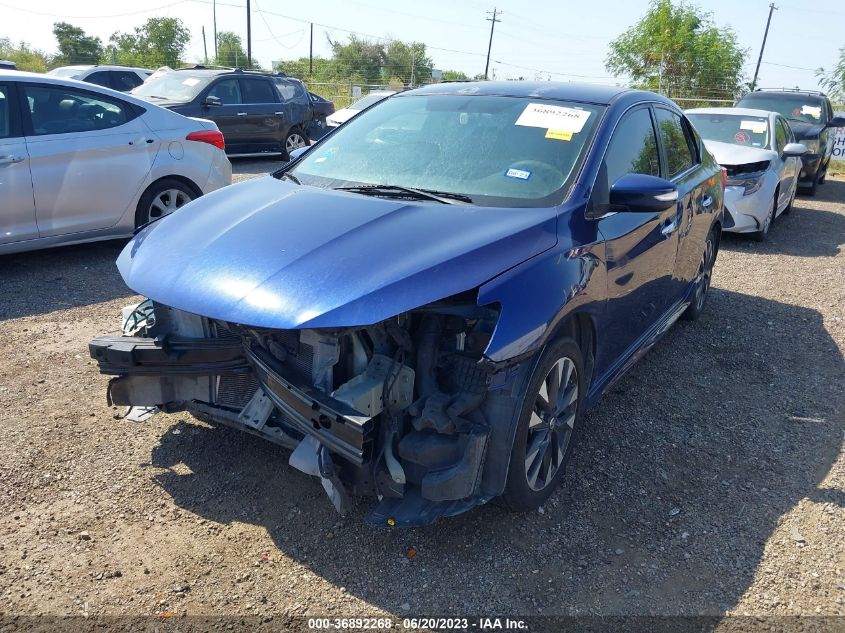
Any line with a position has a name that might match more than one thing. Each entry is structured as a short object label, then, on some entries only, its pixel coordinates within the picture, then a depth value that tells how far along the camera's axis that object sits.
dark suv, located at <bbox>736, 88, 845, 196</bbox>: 12.55
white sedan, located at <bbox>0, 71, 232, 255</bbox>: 5.68
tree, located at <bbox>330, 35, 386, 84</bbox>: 61.04
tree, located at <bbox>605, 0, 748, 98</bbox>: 28.70
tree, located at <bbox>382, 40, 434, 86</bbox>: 60.56
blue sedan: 2.50
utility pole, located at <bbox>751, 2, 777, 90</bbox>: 35.66
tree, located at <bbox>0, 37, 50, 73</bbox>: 39.22
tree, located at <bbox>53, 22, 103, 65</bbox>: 44.73
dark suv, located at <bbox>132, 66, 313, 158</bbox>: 11.98
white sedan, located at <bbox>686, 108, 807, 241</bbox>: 8.41
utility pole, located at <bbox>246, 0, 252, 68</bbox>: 35.15
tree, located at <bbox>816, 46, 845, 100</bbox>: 22.31
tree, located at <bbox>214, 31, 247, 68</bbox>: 51.87
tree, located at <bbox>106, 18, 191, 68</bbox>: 57.69
